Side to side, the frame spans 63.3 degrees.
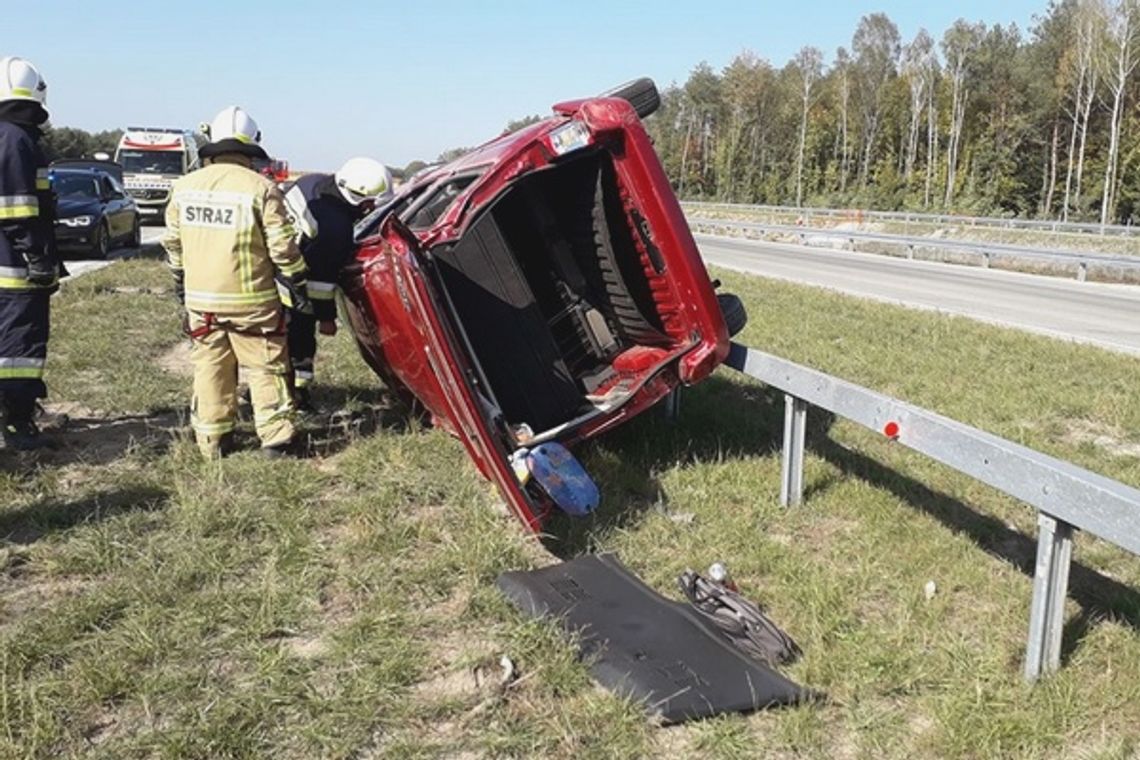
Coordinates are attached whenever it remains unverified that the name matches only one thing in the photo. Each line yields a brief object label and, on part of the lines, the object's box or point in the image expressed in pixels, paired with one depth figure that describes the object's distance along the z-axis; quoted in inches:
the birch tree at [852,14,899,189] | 2383.1
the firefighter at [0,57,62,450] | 184.5
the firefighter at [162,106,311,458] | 183.8
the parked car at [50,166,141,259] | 582.2
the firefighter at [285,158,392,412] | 205.5
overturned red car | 150.3
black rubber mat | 104.6
